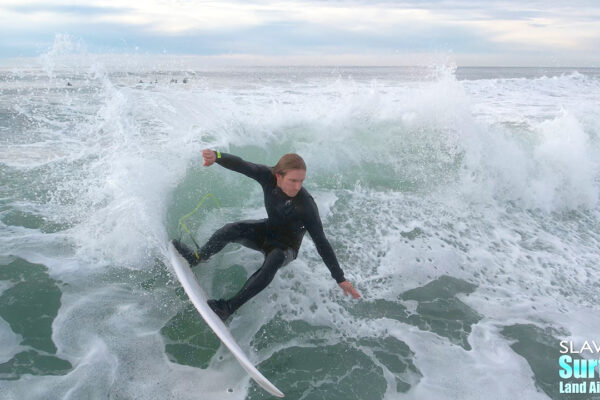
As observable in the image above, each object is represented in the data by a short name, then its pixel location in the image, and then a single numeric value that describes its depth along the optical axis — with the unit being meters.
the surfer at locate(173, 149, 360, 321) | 3.44
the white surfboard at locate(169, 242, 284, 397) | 2.77
